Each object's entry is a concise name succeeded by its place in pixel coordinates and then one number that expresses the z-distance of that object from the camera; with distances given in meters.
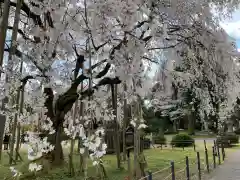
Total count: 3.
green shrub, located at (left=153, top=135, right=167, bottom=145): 16.92
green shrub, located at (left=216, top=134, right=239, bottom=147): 16.42
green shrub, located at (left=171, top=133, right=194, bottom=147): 16.01
